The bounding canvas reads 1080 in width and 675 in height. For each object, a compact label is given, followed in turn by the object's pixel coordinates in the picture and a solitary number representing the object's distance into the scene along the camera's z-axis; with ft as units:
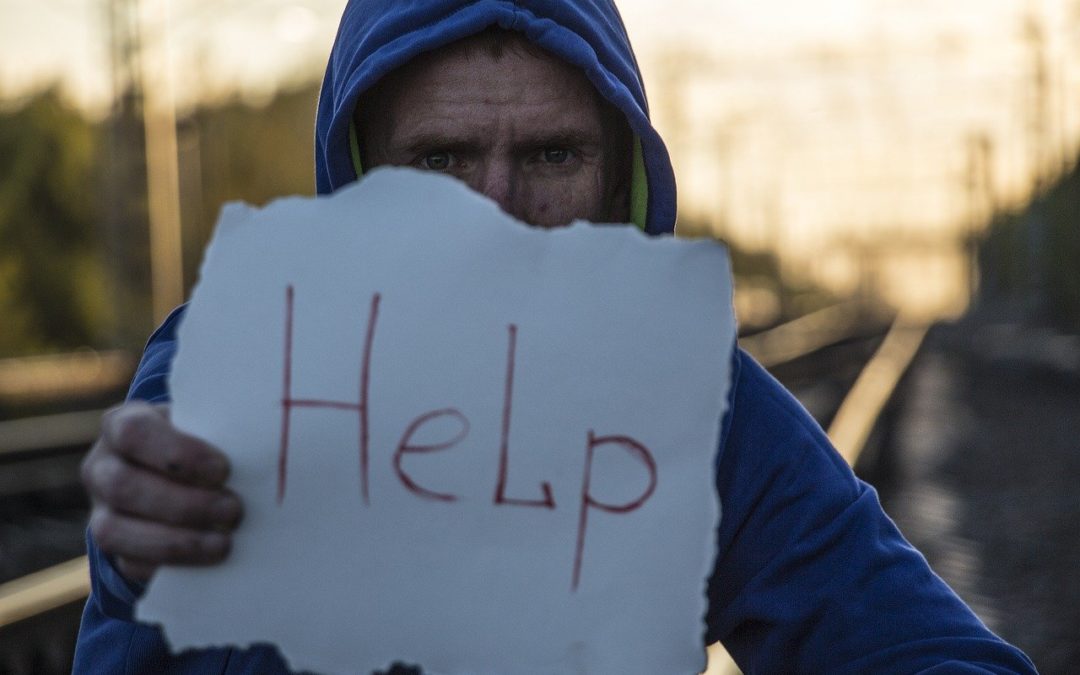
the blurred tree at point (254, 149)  143.43
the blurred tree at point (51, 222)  100.58
